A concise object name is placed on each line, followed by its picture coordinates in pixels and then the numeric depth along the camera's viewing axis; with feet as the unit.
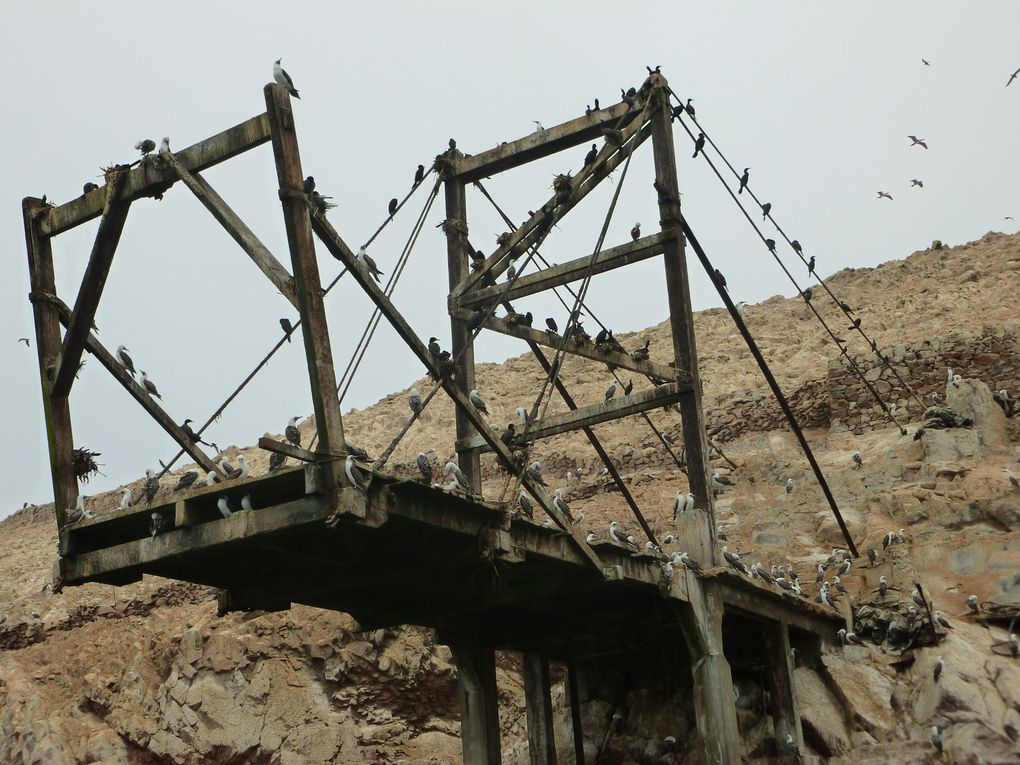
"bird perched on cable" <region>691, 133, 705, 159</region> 72.18
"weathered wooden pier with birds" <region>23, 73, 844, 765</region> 37.68
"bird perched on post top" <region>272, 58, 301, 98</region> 42.14
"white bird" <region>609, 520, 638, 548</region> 59.31
